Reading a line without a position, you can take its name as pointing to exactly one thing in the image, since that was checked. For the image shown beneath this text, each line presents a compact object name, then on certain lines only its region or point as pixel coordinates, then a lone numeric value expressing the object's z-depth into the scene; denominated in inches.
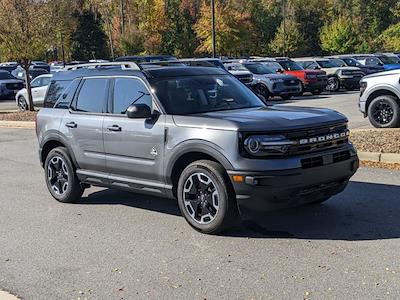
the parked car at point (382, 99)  495.1
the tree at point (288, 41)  2449.6
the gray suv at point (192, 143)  216.1
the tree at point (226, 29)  2058.3
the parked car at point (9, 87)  1267.2
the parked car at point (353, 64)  1144.6
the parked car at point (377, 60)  1216.2
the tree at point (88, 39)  2512.3
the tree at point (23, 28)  784.9
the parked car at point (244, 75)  869.0
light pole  1161.8
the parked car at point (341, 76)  1051.3
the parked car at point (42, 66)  1634.5
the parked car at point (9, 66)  1819.6
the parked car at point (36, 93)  898.7
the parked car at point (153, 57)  807.5
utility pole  2374.6
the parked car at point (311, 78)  978.1
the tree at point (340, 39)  2388.0
